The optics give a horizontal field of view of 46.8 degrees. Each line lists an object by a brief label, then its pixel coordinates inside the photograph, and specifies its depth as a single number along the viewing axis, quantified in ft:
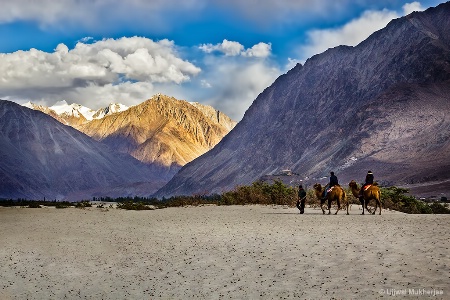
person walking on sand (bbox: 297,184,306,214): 98.07
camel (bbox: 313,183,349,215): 88.99
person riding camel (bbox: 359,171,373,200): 87.50
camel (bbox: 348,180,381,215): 87.51
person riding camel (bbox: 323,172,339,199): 89.04
